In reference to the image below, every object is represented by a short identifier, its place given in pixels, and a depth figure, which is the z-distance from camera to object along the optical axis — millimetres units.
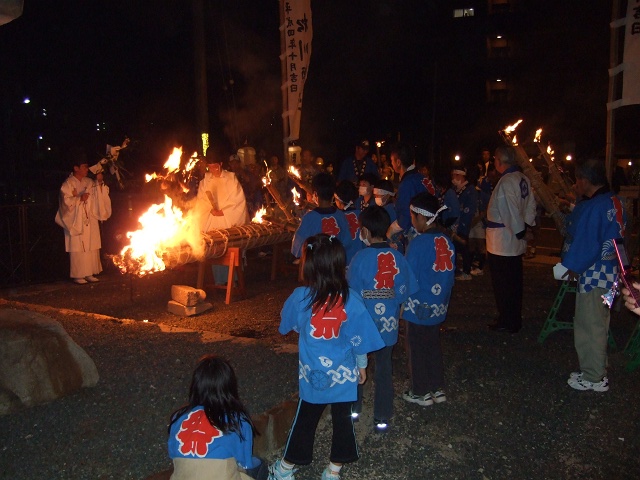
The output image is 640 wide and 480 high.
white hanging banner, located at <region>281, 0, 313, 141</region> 9914
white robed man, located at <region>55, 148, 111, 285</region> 9492
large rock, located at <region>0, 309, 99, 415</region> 4312
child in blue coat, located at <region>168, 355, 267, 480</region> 2738
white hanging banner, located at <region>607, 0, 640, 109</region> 6961
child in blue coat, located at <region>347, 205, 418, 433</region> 4152
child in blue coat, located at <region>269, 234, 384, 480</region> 3398
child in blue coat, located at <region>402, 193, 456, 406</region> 4574
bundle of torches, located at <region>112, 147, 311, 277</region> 7160
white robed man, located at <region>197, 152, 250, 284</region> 8953
